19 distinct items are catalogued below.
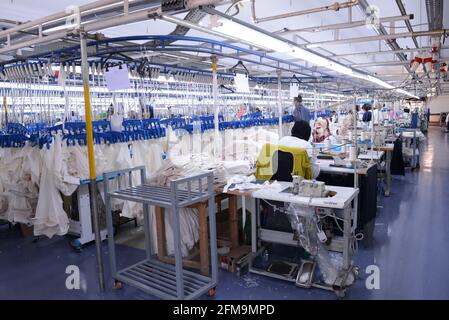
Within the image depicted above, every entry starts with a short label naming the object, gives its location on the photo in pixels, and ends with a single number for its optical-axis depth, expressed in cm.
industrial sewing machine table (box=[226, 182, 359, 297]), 234
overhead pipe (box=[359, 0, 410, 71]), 286
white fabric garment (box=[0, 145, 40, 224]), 342
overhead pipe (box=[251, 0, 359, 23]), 254
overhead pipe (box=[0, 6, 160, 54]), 200
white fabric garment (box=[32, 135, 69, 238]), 317
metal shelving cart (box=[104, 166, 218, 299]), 218
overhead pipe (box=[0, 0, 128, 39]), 219
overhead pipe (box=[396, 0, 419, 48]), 333
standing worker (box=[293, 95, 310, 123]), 568
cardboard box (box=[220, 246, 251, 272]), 280
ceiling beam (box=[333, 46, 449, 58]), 452
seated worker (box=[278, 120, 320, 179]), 321
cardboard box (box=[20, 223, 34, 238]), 369
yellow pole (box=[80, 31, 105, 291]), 229
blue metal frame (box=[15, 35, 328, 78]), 247
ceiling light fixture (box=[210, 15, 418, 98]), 222
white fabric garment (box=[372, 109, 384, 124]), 642
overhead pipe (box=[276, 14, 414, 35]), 314
